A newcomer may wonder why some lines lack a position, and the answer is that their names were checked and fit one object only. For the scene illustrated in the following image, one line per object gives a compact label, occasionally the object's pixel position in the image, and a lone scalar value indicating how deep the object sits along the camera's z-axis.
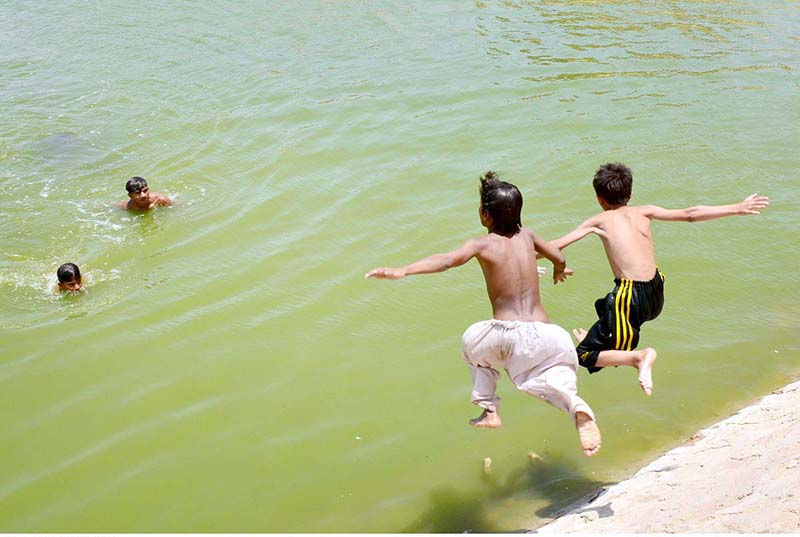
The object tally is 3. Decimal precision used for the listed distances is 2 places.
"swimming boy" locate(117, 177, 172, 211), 9.55
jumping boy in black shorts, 5.21
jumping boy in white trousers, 4.73
